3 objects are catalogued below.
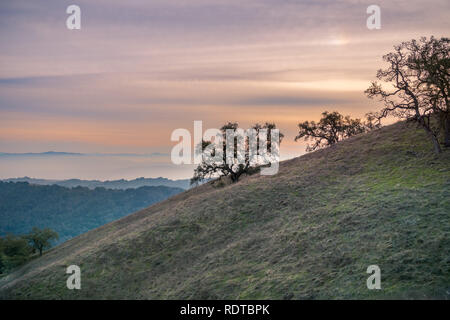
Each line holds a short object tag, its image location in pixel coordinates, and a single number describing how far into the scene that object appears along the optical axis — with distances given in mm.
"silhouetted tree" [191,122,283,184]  55753
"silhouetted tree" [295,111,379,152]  66062
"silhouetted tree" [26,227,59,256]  76375
